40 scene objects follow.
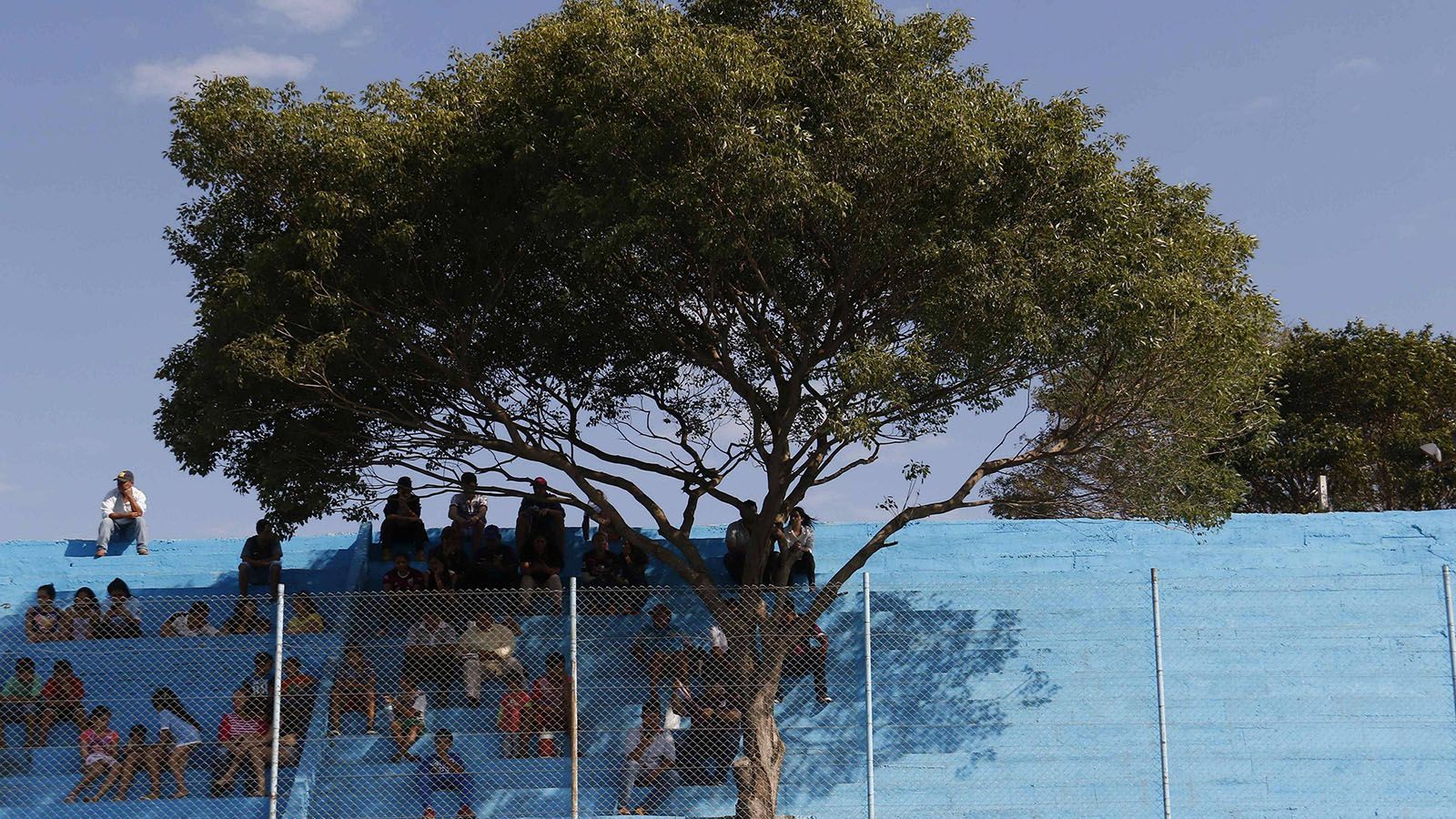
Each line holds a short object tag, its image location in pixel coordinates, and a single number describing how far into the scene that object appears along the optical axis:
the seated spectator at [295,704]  13.78
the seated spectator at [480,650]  13.90
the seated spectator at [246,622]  14.63
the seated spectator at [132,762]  13.35
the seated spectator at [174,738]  13.20
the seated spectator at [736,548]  16.52
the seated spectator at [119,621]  14.73
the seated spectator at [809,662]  14.41
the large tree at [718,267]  12.48
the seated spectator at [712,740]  13.26
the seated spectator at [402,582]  15.20
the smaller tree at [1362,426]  28.45
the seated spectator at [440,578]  16.02
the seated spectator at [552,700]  13.43
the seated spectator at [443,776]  13.21
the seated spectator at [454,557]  16.86
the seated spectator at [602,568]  16.58
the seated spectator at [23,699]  13.46
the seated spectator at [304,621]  15.02
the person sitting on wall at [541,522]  17.36
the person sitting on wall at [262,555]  16.97
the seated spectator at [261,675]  13.89
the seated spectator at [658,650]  13.70
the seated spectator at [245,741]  12.55
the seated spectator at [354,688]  13.52
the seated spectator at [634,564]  16.84
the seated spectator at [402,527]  17.92
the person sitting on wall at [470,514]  17.91
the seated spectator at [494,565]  16.78
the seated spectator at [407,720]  13.41
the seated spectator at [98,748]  13.48
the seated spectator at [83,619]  15.29
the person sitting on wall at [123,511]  18.17
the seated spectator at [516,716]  13.50
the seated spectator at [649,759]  13.52
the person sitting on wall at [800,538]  15.88
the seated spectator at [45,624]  15.38
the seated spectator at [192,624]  14.66
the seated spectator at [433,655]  13.82
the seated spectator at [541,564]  16.07
